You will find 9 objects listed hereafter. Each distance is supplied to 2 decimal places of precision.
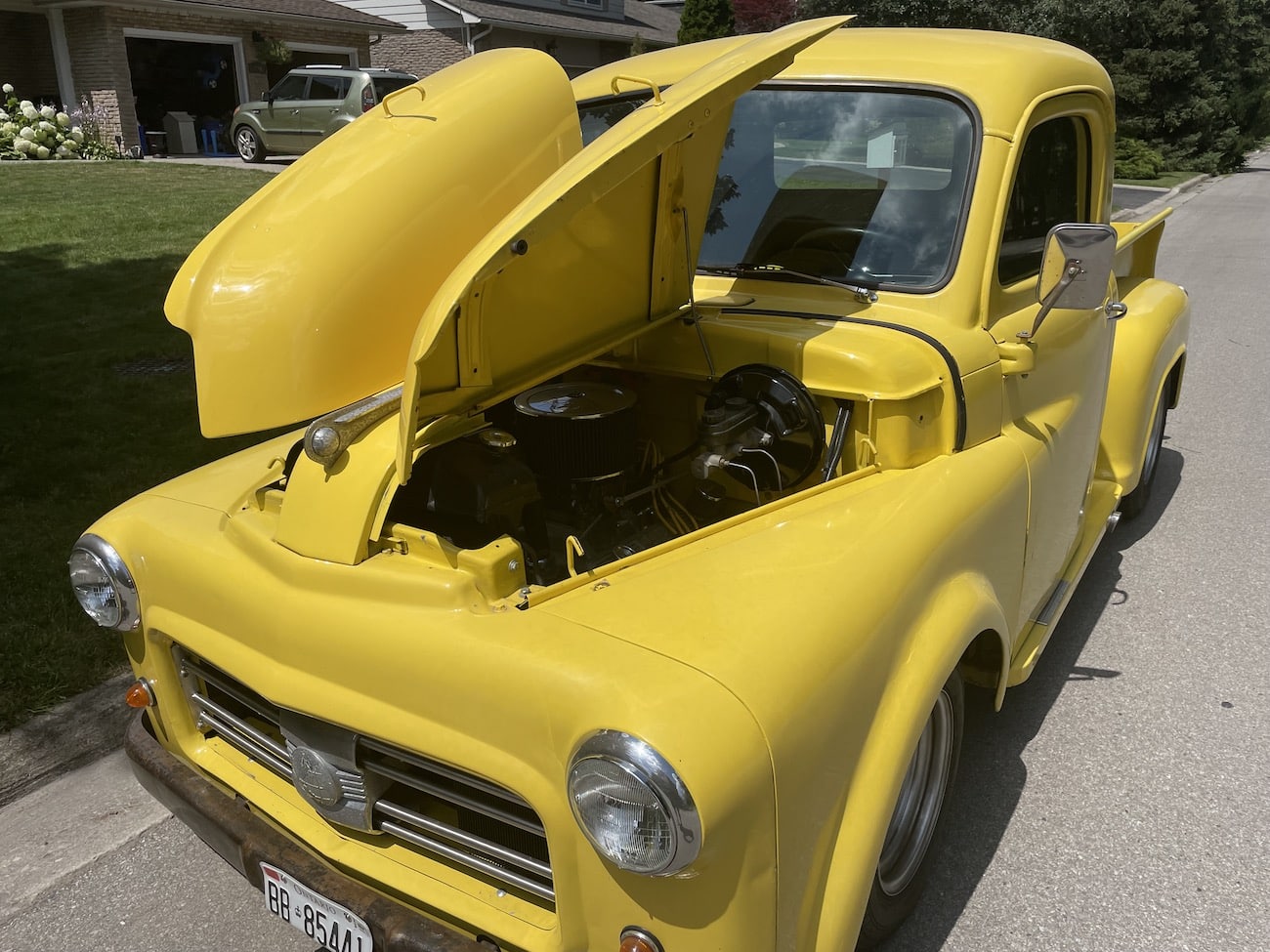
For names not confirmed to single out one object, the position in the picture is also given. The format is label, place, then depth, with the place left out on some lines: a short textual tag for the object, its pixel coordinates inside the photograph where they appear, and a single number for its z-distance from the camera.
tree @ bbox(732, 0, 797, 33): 30.73
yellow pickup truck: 1.71
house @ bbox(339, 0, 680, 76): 23.33
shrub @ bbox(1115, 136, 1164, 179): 24.17
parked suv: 17.45
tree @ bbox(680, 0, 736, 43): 24.27
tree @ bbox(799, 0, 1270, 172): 24.55
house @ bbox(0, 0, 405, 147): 18.56
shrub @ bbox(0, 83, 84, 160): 17.14
